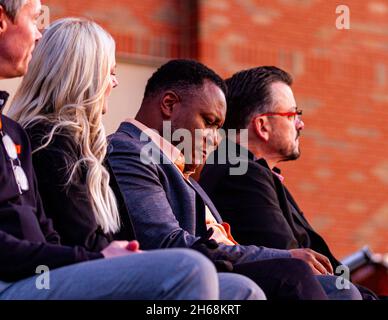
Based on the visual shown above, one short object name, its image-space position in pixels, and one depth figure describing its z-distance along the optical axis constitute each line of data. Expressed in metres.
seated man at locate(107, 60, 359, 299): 8.84
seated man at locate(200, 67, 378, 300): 11.07
